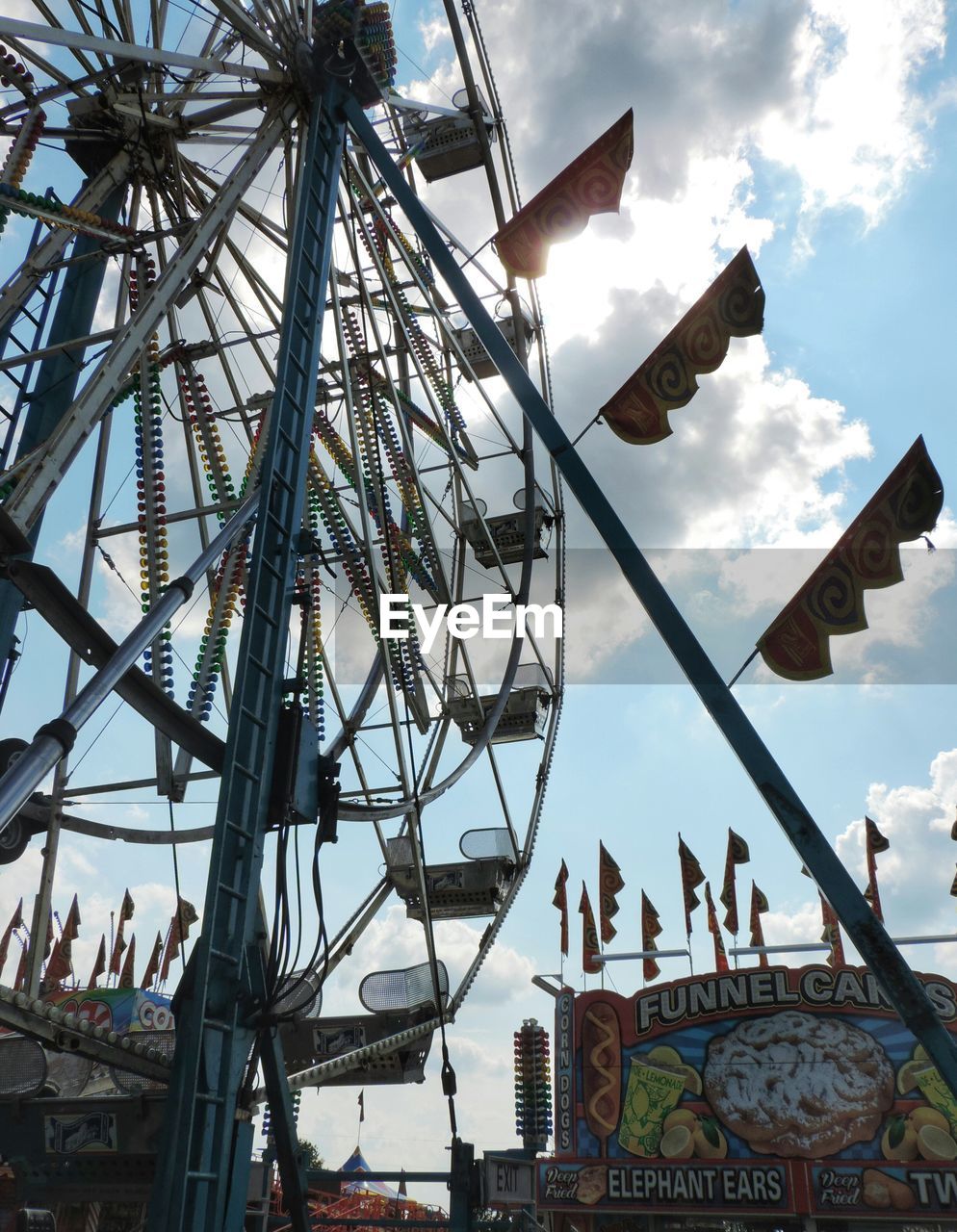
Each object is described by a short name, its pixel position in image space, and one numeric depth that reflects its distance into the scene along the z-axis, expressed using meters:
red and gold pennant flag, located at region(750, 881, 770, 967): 31.39
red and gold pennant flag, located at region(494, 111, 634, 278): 10.75
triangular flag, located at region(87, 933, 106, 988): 43.38
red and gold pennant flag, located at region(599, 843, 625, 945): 32.78
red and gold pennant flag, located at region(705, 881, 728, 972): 31.52
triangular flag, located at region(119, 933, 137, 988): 42.85
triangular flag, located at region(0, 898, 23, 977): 41.84
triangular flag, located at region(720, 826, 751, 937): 32.09
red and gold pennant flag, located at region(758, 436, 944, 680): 8.55
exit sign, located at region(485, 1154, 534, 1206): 7.57
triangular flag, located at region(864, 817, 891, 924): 29.81
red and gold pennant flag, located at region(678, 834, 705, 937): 33.09
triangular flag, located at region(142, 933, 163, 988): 44.84
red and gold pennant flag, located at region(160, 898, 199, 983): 42.62
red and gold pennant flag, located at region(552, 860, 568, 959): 34.53
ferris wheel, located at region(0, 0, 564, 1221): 7.92
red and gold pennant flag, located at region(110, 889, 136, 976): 42.44
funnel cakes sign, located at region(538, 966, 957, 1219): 22.30
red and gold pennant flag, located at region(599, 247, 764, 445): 9.49
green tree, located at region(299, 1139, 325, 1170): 69.31
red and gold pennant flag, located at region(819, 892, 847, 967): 29.03
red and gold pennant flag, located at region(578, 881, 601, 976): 31.31
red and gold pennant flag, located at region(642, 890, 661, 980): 32.50
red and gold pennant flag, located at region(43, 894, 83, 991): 39.34
